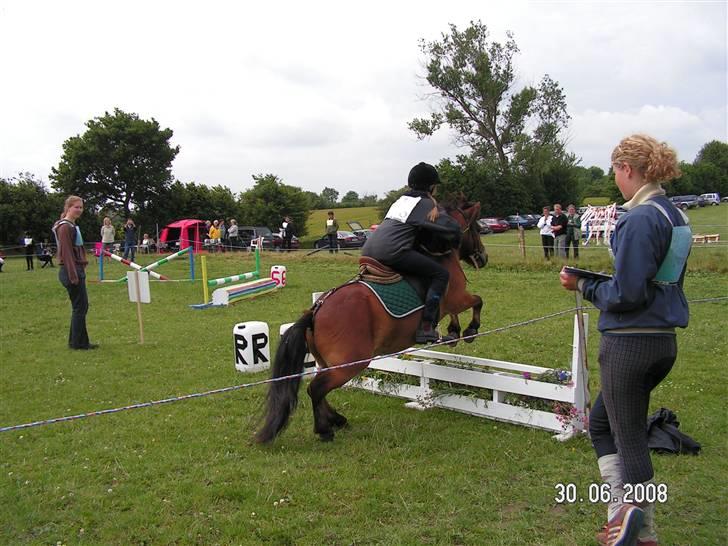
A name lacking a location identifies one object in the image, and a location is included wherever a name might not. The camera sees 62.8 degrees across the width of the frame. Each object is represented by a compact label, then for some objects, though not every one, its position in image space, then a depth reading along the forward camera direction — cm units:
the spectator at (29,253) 2505
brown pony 479
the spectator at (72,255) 827
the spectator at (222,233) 2994
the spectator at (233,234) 2948
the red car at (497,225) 4612
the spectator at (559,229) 1675
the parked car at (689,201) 5803
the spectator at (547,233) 1708
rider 523
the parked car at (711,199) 6309
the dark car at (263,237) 3198
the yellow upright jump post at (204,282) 1291
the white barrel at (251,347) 733
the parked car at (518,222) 4947
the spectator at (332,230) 2328
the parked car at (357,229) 3603
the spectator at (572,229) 1695
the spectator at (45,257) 2473
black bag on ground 447
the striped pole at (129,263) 1451
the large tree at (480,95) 5306
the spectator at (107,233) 2268
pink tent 3467
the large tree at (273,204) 5400
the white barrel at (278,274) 1505
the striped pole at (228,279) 1264
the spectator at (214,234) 2906
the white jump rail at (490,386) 495
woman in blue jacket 274
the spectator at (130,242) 2260
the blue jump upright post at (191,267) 1719
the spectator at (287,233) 2577
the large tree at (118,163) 4447
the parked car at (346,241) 3200
